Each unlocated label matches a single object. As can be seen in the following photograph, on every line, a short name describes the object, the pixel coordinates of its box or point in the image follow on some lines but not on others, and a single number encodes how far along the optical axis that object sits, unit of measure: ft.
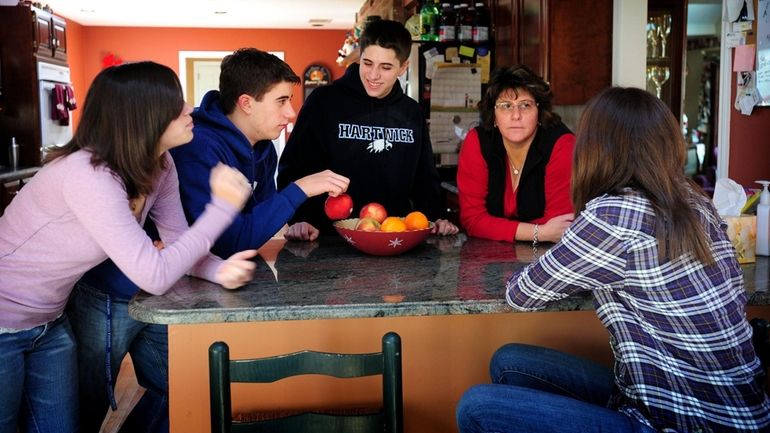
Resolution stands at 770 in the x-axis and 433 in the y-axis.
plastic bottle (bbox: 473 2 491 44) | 15.10
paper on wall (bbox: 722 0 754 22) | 9.54
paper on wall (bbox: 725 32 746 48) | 9.66
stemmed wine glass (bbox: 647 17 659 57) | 16.29
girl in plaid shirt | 4.53
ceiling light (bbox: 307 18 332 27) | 33.86
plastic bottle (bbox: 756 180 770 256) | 6.52
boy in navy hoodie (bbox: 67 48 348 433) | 6.38
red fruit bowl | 6.69
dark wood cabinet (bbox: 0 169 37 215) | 18.53
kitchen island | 5.27
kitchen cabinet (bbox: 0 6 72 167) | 22.44
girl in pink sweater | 5.22
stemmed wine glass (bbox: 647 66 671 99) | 16.11
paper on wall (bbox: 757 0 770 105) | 9.21
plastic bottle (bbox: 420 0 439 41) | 15.06
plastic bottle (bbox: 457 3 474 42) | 15.06
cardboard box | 6.35
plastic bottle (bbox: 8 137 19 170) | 21.53
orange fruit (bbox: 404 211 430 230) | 6.91
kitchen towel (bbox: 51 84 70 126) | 23.70
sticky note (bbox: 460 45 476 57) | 15.12
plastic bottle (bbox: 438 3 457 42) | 14.96
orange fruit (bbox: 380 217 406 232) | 6.74
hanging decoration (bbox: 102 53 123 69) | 35.45
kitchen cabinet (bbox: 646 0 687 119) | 16.14
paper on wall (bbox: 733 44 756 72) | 9.48
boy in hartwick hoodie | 9.23
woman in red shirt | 7.73
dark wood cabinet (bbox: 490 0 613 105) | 12.13
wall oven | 22.81
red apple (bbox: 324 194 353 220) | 7.20
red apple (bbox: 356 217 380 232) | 6.78
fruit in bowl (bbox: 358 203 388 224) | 7.10
